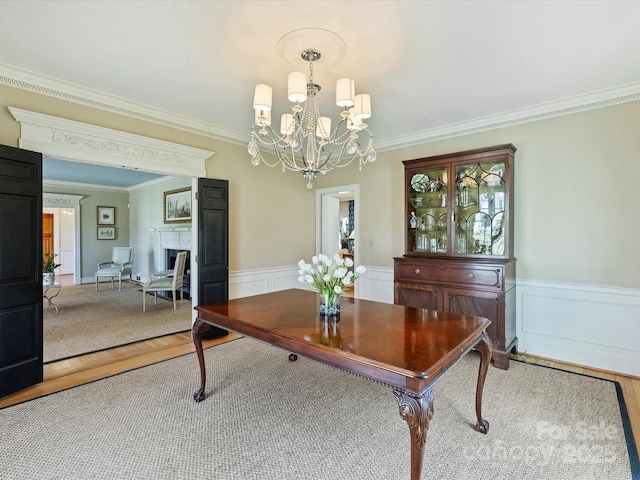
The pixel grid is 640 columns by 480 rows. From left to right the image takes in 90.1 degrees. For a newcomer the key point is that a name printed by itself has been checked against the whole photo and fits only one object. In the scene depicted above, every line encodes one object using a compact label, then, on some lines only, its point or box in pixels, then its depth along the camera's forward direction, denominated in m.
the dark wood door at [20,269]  2.49
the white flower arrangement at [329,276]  2.07
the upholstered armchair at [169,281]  5.53
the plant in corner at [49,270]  5.13
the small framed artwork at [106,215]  8.56
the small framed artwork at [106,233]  8.57
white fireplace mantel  6.72
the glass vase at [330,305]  2.11
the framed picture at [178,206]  6.65
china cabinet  3.14
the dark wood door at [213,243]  3.82
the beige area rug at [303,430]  1.73
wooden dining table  1.36
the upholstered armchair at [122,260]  7.79
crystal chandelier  2.12
